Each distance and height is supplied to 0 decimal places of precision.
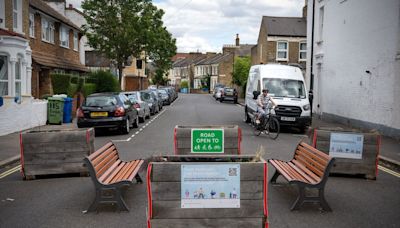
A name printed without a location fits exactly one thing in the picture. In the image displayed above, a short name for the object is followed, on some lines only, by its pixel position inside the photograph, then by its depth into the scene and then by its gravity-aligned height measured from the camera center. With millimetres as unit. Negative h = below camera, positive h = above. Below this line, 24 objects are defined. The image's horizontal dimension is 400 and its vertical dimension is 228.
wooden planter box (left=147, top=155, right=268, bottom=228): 4785 -1269
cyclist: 16612 -546
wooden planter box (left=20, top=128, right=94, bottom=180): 8828 -1340
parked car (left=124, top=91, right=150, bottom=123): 22475 -933
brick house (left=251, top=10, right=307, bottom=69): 45938 +4676
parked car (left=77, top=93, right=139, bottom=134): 16734 -1049
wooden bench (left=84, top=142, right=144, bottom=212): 6559 -1447
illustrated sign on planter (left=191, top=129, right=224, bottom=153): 8844 -1082
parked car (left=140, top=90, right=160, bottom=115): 28691 -950
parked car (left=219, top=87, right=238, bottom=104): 49469 -812
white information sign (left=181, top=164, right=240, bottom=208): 4746 -1062
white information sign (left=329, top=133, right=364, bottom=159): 9180 -1157
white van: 18078 -141
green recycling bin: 20391 -1224
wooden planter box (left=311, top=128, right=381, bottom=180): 9125 -1457
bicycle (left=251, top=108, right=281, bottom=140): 16359 -1323
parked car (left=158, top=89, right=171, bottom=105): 42938 -1018
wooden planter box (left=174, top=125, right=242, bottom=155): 8930 -1062
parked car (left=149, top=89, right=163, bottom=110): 32219 -907
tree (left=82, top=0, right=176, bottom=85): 34938 +4721
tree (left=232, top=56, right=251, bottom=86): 61259 +2355
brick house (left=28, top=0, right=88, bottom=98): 26672 +2736
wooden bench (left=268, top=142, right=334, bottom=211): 6637 -1395
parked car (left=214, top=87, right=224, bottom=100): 53359 -686
